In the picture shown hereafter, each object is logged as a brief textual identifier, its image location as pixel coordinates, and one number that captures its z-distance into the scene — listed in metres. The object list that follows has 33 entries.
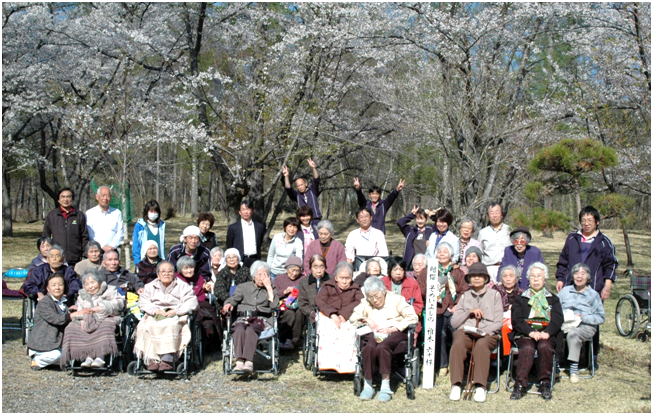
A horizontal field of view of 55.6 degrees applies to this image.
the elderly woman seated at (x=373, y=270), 5.96
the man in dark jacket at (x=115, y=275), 6.29
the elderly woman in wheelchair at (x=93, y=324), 5.47
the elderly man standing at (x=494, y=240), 6.68
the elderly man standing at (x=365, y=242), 7.11
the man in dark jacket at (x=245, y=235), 7.29
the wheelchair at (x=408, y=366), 5.14
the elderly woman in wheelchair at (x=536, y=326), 5.19
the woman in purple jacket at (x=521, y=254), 6.27
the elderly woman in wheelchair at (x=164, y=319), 5.48
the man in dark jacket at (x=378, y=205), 7.86
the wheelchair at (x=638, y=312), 7.11
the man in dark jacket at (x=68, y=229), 7.02
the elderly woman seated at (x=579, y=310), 5.62
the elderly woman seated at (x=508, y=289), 5.66
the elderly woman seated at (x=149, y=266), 6.40
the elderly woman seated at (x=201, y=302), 6.14
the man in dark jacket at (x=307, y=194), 8.00
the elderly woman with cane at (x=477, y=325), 5.14
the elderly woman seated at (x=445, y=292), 5.84
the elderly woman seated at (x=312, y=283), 6.09
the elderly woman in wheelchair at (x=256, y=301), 5.69
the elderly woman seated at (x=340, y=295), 5.71
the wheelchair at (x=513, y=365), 5.25
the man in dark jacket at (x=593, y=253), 6.17
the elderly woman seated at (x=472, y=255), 6.12
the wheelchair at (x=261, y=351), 5.58
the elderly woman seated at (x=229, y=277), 6.24
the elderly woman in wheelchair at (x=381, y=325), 5.13
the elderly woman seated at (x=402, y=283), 5.84
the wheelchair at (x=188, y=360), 5.54
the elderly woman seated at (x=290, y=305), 6.29
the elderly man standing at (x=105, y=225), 7.18
